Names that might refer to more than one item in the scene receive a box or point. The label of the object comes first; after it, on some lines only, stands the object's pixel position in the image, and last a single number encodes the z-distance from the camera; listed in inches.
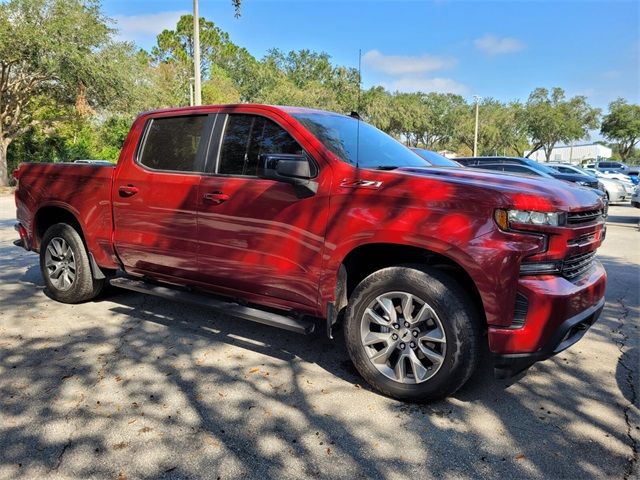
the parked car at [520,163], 536.5
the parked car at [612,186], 728.3
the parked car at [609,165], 1457.9
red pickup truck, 111.5
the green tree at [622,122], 2208.4
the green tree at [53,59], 801.6
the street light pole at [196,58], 540.4
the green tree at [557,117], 2006.6
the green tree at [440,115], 2153.1
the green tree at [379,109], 1931.7
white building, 2902.8
